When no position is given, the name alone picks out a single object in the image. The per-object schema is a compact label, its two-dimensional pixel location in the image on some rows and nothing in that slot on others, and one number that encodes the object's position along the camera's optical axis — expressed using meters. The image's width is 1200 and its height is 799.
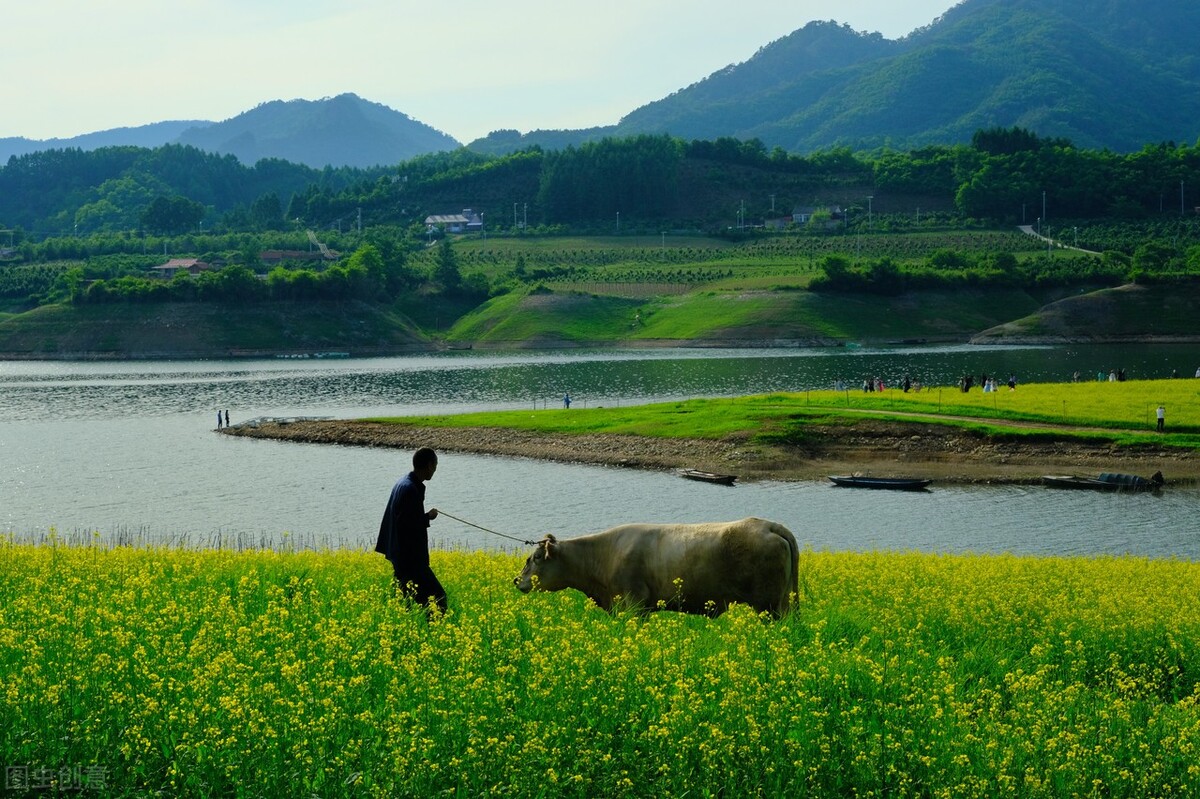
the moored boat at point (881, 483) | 59.34
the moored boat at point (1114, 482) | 56.91
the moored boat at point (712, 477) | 62.12
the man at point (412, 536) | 17.23
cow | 17.88
